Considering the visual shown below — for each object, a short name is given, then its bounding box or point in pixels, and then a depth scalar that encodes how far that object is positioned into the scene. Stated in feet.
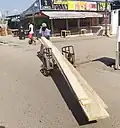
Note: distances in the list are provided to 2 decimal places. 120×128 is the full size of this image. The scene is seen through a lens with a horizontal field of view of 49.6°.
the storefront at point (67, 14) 41.20
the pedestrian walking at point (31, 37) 30.55
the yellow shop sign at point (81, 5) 44.61
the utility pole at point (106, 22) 41.48
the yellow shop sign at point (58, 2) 42.27
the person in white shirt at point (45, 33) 28.97
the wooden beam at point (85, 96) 8.11
